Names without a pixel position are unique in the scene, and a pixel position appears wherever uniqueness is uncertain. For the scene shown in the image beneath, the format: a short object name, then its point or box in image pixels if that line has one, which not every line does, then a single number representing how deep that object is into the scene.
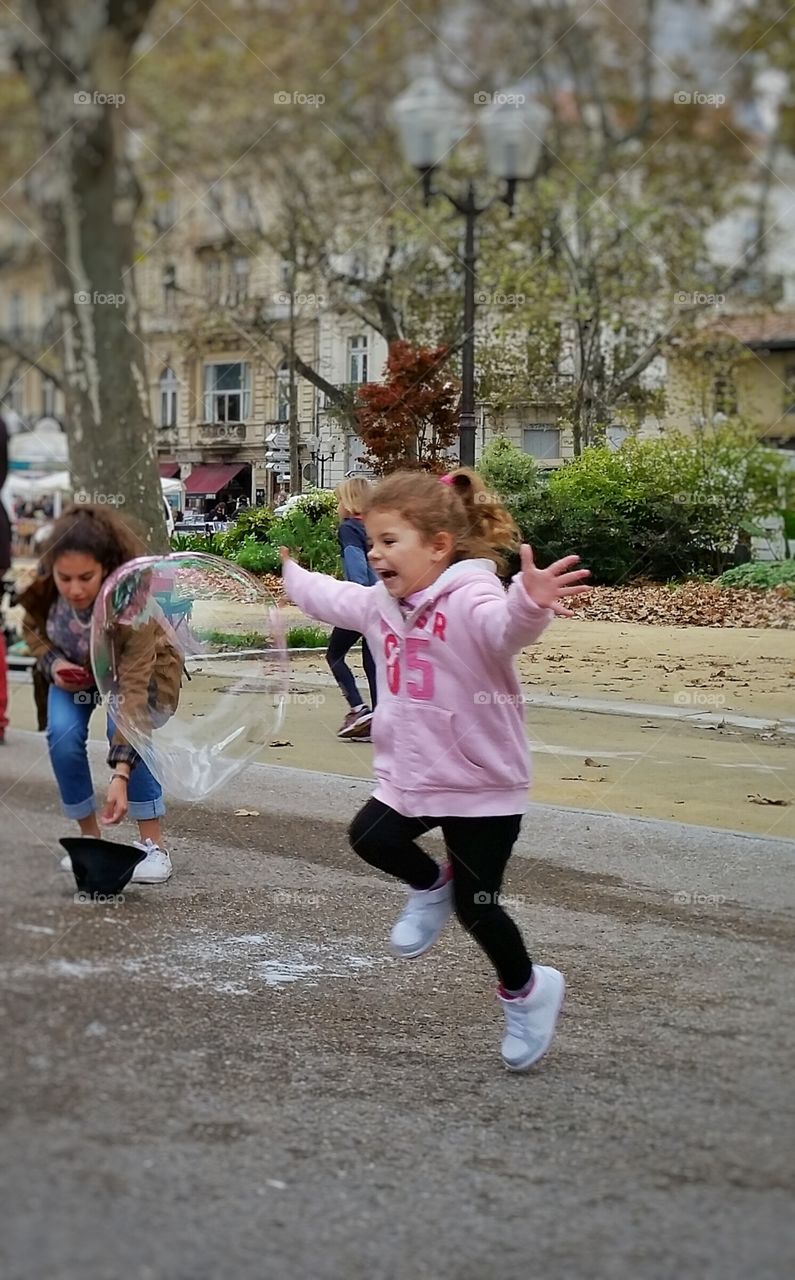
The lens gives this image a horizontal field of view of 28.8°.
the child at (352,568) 4.11
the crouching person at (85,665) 3.82
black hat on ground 4.32
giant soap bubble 3.75
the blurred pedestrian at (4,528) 5.07
